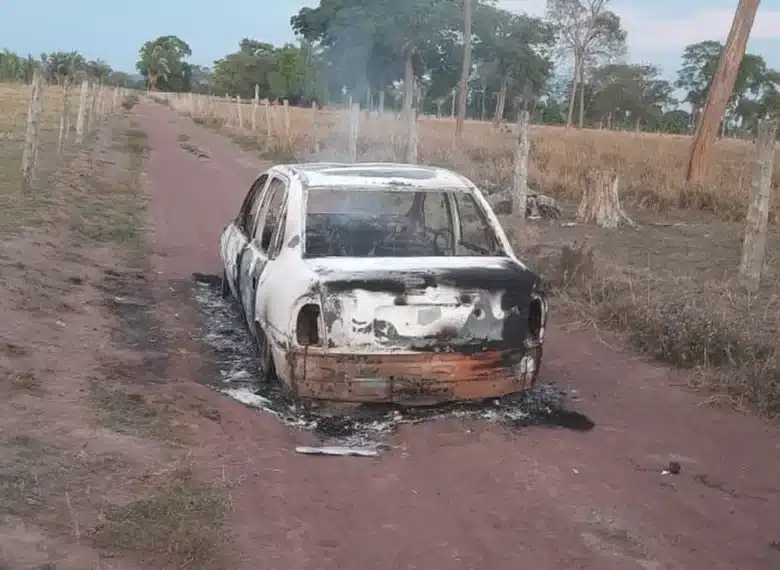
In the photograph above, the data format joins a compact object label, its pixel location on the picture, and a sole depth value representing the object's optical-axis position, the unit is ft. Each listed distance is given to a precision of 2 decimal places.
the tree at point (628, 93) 237.45
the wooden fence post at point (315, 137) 76.80
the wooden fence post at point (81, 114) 75.88
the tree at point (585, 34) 201.67
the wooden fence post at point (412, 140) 57.00
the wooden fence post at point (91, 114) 95.86
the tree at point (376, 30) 116.57
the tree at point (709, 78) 213.66
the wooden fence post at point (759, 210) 29.91
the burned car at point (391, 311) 16.87
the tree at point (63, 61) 210.52
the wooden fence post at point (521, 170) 44.96
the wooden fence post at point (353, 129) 65.02
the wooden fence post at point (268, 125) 96.57
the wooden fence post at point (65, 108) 59.66
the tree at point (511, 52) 153.69
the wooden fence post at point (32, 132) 42.52
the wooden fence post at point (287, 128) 86.76
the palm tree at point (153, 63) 372.99
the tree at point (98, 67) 269.85
